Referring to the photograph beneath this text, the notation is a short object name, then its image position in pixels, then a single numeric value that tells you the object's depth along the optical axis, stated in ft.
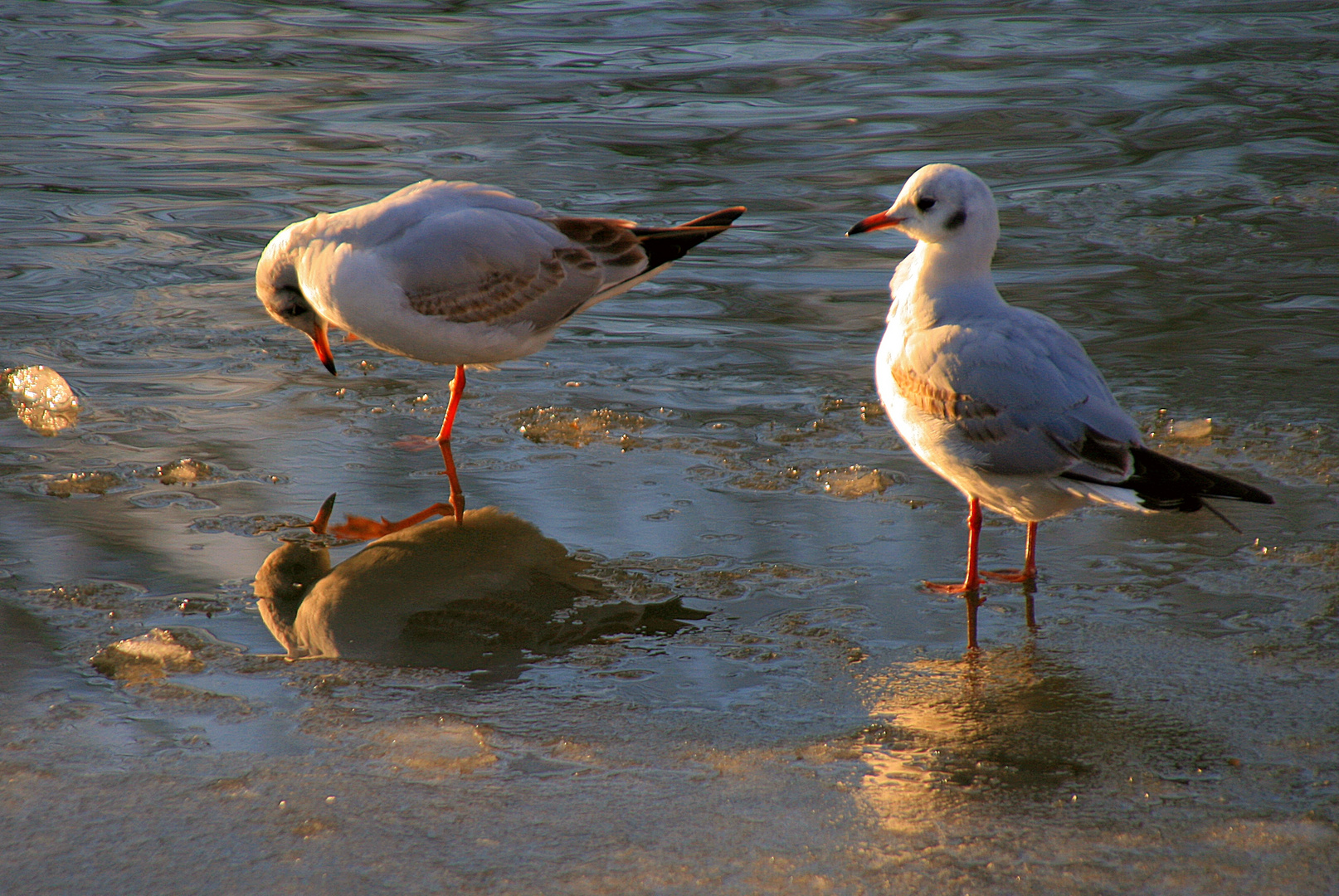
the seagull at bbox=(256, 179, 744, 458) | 34.86
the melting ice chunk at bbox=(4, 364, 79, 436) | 34.94
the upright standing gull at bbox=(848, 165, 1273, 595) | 23.98
